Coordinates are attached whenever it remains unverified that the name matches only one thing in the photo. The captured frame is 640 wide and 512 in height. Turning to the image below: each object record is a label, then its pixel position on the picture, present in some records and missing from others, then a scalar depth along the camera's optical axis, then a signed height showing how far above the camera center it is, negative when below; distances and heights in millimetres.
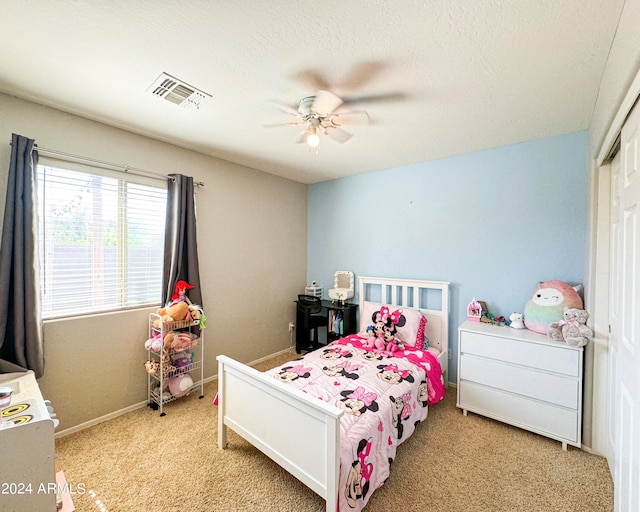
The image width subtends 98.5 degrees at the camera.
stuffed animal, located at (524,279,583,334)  2230 -422
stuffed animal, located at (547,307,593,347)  1968 -565
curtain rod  2055 +737
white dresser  2021 -1015
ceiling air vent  1739 +1074
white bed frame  1388 -1039
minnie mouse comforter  1504 -1014
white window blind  2117 +101
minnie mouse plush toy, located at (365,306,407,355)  2756 -840
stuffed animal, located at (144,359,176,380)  2469 -1055
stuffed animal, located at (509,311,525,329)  2449 -610
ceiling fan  1725 +940
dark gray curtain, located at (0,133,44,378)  1859 -125
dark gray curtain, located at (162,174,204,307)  2699 +124
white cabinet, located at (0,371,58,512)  1110 -894
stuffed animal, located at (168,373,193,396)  2539 -1231
